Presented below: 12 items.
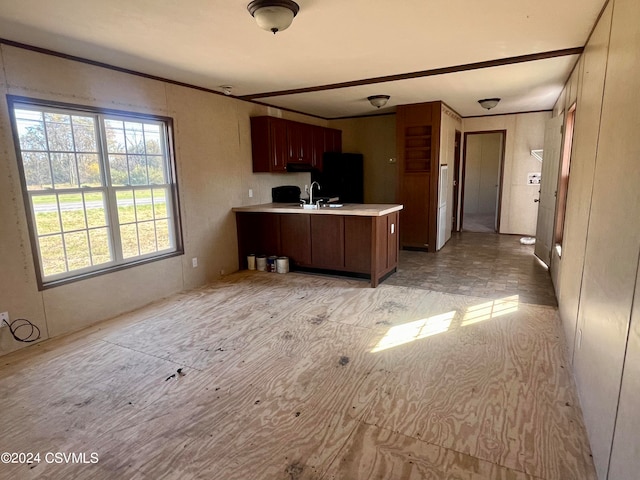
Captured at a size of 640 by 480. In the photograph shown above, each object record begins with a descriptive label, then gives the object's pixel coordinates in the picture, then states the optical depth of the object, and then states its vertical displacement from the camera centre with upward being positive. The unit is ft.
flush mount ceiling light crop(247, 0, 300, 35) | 7.39 +3.45
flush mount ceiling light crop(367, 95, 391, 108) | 17.28 +3.67
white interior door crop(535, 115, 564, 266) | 14.80 -0.71
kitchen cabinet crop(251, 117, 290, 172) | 17.71 +1.74
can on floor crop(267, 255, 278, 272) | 17.22 -4.12
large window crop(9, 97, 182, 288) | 10.22 -0.19
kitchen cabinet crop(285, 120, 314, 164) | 19.56 +2.00
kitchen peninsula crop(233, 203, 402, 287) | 14.84 -2.67
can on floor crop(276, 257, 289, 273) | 16.93 -4.12
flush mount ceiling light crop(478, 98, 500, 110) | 18.22 +3.61
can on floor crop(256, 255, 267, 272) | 17.53 -4.15
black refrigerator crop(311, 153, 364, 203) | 23.53 +0.00
